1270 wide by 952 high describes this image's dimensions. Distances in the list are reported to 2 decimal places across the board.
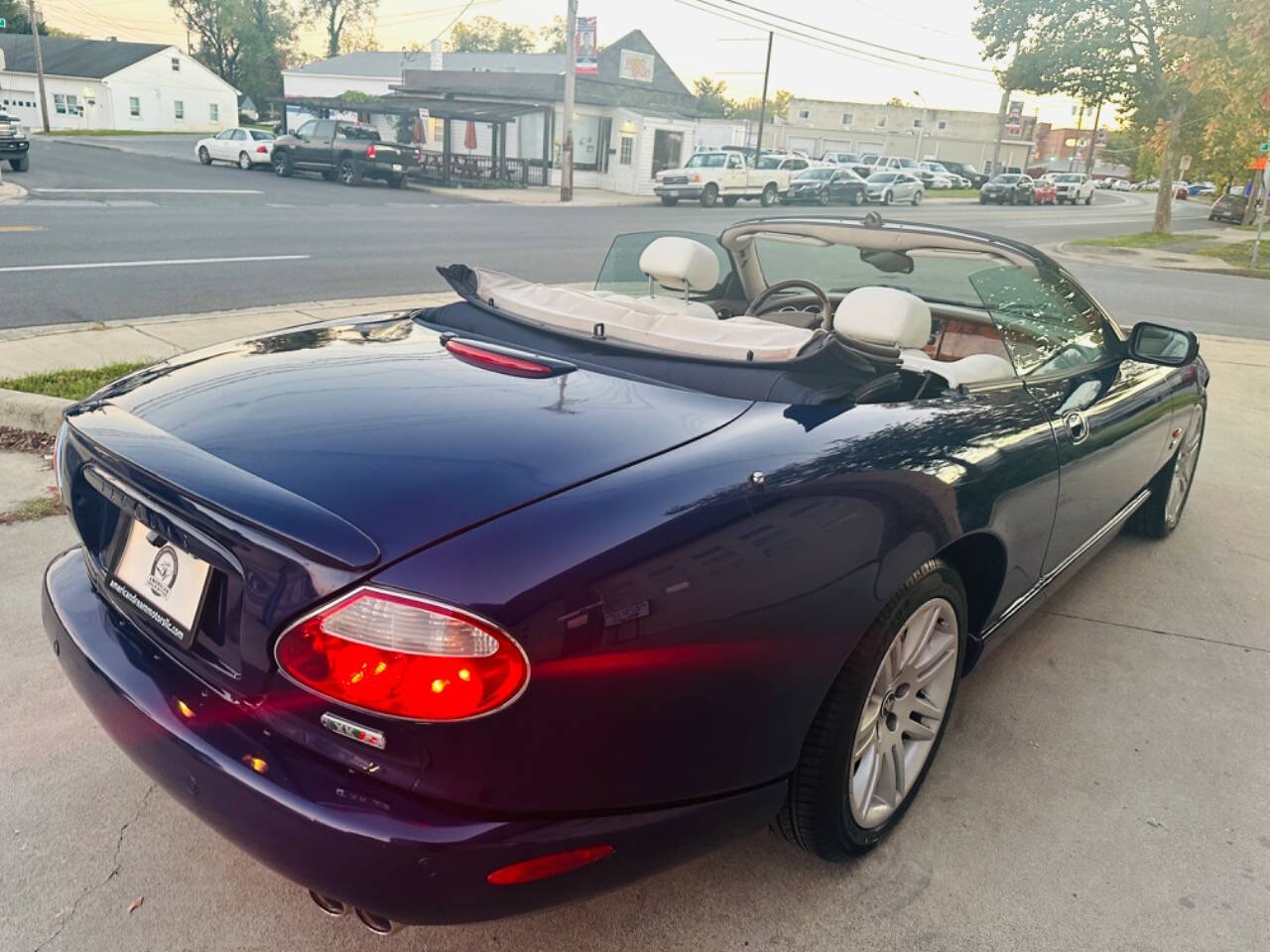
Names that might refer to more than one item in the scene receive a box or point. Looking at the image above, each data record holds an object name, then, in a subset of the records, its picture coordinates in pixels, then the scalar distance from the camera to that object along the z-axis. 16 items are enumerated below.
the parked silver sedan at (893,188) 39.69
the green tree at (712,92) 109.79
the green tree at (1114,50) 25.38
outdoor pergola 33.72
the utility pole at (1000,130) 56.97
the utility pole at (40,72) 53.30
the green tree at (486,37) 102.31
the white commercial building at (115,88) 61.75
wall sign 42.59
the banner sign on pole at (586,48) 31.62
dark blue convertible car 1.64
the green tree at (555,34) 103.38
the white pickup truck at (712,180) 31.69
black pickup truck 29.09
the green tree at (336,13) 87.50
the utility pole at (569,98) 28.52
